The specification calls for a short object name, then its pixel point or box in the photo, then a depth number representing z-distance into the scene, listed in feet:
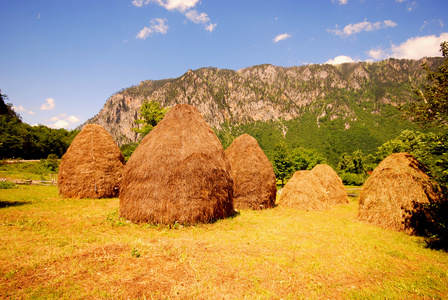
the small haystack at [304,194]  51.08
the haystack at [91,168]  46.70
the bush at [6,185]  55.64
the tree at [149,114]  97.87
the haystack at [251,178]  44.11
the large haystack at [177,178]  27.99
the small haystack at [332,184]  64.23
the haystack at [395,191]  32.83
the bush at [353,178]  150.63
